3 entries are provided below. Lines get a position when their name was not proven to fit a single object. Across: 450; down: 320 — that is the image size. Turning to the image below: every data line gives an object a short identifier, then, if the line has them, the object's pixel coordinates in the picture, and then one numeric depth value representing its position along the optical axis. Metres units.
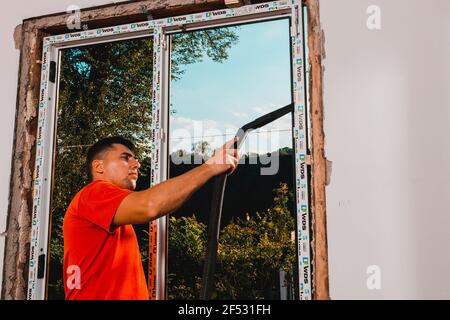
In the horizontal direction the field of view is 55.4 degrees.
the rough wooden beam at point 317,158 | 1.91
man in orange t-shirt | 2.13
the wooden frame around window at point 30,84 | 2.10
